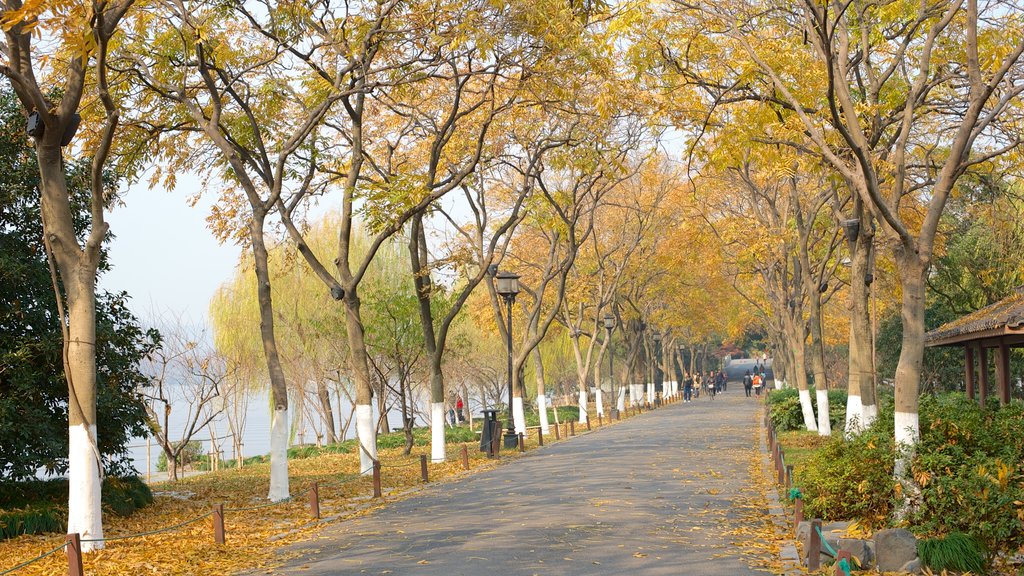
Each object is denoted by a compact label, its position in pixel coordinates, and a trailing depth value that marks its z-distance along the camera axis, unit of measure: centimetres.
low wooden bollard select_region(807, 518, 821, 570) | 926
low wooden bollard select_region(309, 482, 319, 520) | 1482
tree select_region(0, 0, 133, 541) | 1210
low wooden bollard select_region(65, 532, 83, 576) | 949
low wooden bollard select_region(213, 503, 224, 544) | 1240
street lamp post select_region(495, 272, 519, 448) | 2714
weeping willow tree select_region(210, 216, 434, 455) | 3086
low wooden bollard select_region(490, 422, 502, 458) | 2572
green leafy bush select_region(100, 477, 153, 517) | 1614
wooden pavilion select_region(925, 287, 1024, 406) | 1766
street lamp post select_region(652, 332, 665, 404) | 5789
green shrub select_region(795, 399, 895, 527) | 1117
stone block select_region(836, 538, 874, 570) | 949
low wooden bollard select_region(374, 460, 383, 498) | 1723
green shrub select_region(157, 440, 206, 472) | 4028
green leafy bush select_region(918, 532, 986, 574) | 899
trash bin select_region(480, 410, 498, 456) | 2624
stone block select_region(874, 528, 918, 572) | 930
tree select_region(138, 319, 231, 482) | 3388
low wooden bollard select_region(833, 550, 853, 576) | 783
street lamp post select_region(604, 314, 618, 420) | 4156
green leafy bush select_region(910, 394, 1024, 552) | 930
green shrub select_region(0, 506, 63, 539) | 1353
